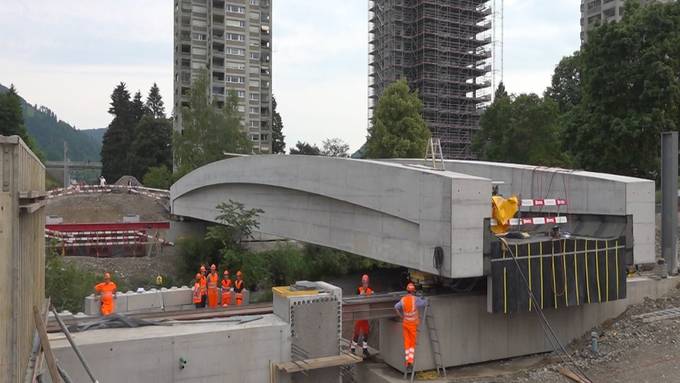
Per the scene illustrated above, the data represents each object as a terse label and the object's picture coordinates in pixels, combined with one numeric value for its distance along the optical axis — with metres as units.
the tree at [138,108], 75.61
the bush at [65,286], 18.97
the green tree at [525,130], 40.75
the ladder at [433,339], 12.38
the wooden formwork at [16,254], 4.88
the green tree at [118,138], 69.69
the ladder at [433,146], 13.83
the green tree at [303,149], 72.19
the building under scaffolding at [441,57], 51.34
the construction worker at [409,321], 11.49
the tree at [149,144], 65.88
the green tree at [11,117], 58.09
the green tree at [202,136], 42.56
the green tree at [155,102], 84.69
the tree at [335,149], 48.97
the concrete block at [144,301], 16.44
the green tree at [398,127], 33.41
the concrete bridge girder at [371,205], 11.94
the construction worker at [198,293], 17.12
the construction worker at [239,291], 18.06
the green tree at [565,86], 52.22
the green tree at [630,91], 24.23
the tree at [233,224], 23.05
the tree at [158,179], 49.68
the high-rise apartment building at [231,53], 66.75
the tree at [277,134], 75.61
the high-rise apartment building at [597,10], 72.75
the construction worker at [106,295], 14.31
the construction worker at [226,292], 17.23
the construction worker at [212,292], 17.14
